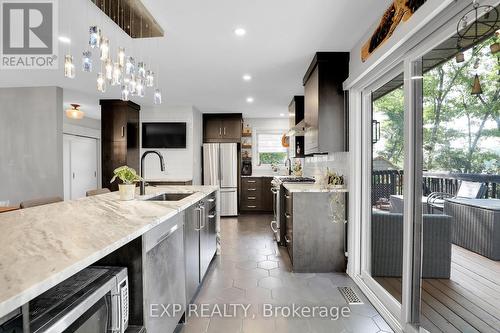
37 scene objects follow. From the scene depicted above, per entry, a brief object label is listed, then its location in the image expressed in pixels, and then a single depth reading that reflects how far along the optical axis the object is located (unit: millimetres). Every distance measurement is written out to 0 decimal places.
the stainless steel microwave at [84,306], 815
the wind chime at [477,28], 1304
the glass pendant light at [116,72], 2145
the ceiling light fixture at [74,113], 4762
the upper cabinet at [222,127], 6688
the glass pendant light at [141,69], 2336
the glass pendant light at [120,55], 2111
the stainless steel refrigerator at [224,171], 6340
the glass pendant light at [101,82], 2178
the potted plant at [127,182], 2201
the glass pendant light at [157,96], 2551
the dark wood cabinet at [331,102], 3125
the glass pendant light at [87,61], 1887
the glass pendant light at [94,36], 1824
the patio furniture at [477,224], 1341
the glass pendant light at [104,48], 1933
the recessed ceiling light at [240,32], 2525
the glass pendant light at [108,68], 2123
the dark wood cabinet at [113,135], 5438
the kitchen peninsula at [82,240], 765
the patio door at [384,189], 2279
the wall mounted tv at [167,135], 5859
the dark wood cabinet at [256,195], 6738
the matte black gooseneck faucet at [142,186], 2573
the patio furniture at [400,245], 1778
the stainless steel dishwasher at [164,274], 1438
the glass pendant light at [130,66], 2131
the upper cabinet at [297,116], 4988
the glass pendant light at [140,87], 2422
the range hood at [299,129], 3868
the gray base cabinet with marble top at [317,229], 3047
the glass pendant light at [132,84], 2341
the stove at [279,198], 3946
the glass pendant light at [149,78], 2414
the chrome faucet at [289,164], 6880
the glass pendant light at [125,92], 2430
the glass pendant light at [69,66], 1973
